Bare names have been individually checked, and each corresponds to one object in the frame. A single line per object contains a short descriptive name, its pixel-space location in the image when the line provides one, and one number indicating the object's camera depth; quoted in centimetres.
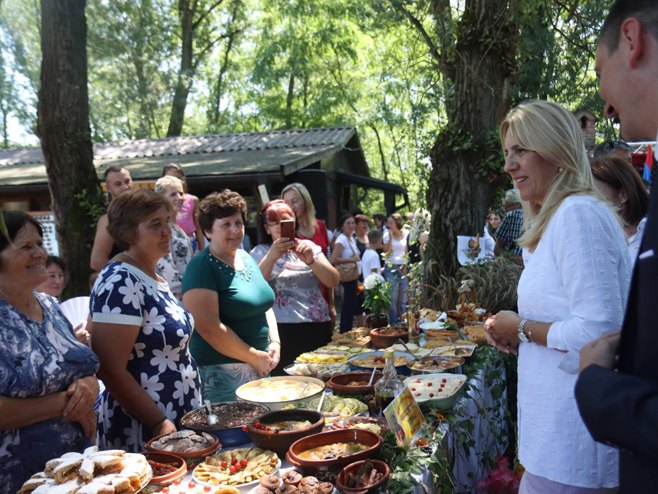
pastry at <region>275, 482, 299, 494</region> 157
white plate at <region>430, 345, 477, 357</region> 327
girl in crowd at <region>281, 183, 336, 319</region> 471
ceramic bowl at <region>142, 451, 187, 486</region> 165
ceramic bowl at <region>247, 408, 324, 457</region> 186
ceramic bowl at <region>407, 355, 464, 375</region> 290
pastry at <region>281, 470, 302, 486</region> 162
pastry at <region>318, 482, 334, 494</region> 156
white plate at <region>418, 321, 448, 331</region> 407
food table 179
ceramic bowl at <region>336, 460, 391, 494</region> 157
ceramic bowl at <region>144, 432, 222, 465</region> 179
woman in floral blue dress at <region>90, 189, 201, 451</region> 227
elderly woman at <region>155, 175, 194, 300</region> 418
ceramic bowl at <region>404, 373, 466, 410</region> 238
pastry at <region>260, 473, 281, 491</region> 163
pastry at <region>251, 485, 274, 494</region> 160
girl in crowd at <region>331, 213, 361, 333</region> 853
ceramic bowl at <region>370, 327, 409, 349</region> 369
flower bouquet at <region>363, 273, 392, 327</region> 424
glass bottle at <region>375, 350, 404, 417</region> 229
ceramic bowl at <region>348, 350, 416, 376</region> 296
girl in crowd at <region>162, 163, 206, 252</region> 545
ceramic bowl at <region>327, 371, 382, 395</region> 254
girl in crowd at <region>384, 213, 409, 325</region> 884
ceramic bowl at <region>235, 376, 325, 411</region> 229
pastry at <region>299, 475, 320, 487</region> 160
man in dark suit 87
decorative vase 429
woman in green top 293
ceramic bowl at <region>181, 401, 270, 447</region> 199
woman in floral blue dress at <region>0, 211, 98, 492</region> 191
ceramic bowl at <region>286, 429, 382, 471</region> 170
